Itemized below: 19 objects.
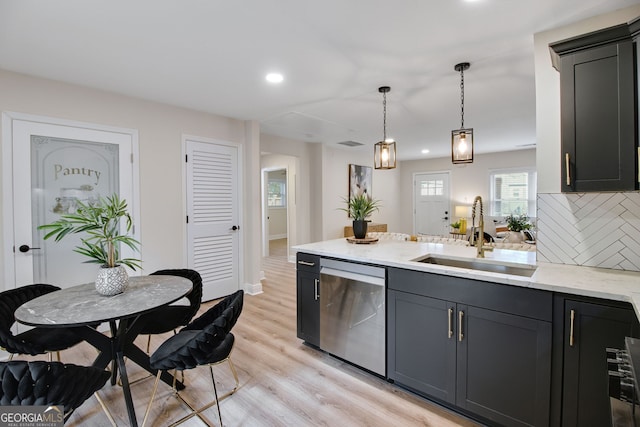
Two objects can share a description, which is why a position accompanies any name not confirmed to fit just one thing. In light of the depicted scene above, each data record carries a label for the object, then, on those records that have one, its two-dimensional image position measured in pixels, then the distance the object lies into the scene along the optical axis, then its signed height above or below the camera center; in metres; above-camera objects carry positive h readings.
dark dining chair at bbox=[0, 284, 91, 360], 1.68 -0.79
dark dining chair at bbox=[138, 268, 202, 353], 2.17 -0.80
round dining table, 1.54 -0.54
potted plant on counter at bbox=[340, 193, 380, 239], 2.95 -0.06
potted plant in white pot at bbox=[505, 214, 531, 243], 4.93 -0.41
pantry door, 2.68 +0.27
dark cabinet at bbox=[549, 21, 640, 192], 1.60 +0.54
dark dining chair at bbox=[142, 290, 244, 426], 1.61 -0.81
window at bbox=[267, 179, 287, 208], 10.10 +0.50
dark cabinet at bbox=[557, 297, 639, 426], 1.40 -0.70
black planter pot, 2.98 -0.21
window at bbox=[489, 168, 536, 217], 7.06 +0.35
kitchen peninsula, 1.47 -0.71
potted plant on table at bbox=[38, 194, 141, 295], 1.85 -0.27
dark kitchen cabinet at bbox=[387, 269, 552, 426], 1.61 -0.83
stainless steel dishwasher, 2.24 -0.83
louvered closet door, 3.90 -0.10
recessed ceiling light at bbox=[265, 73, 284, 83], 2.84 +1.24
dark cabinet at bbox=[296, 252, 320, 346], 2.65 -0.81
